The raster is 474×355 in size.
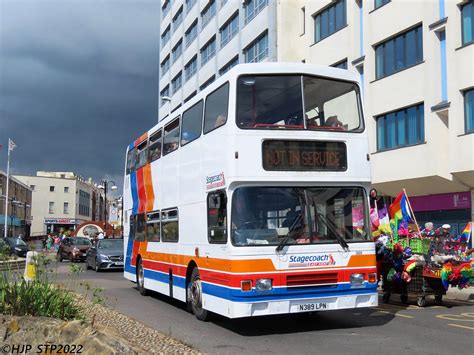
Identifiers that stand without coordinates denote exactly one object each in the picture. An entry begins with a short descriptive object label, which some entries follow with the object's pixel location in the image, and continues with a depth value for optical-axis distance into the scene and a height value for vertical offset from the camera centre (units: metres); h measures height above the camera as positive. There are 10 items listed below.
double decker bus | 9.01 +0.64
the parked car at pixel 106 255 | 25.33 -0.98
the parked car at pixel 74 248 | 34.41 -0.92
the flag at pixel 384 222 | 13.78 +0.27
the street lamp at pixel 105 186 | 48.91 +4.16
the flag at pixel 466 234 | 16.05 -0.02
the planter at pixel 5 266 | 8.38 -0.50
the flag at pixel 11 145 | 58.03 +8.89
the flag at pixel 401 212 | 14.78 +0.55
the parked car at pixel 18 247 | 39.89 -0.98
